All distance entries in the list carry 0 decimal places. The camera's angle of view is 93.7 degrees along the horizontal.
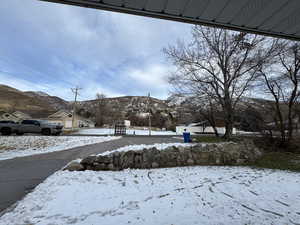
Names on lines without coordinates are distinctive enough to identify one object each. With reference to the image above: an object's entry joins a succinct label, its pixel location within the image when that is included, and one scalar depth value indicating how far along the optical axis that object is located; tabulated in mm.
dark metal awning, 1507
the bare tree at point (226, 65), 8594
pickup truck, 12938
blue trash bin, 9555
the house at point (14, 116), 29150
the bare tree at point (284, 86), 8023
